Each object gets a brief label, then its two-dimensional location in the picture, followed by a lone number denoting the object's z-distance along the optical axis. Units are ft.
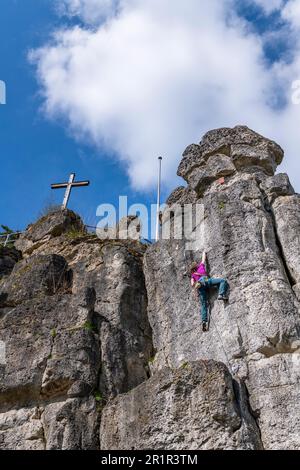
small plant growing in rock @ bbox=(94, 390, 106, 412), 41.84
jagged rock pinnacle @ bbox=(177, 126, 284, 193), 56.34
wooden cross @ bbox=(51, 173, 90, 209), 80.89
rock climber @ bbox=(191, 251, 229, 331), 44.75
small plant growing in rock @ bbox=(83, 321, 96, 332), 46.44
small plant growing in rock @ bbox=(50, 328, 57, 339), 46.00
